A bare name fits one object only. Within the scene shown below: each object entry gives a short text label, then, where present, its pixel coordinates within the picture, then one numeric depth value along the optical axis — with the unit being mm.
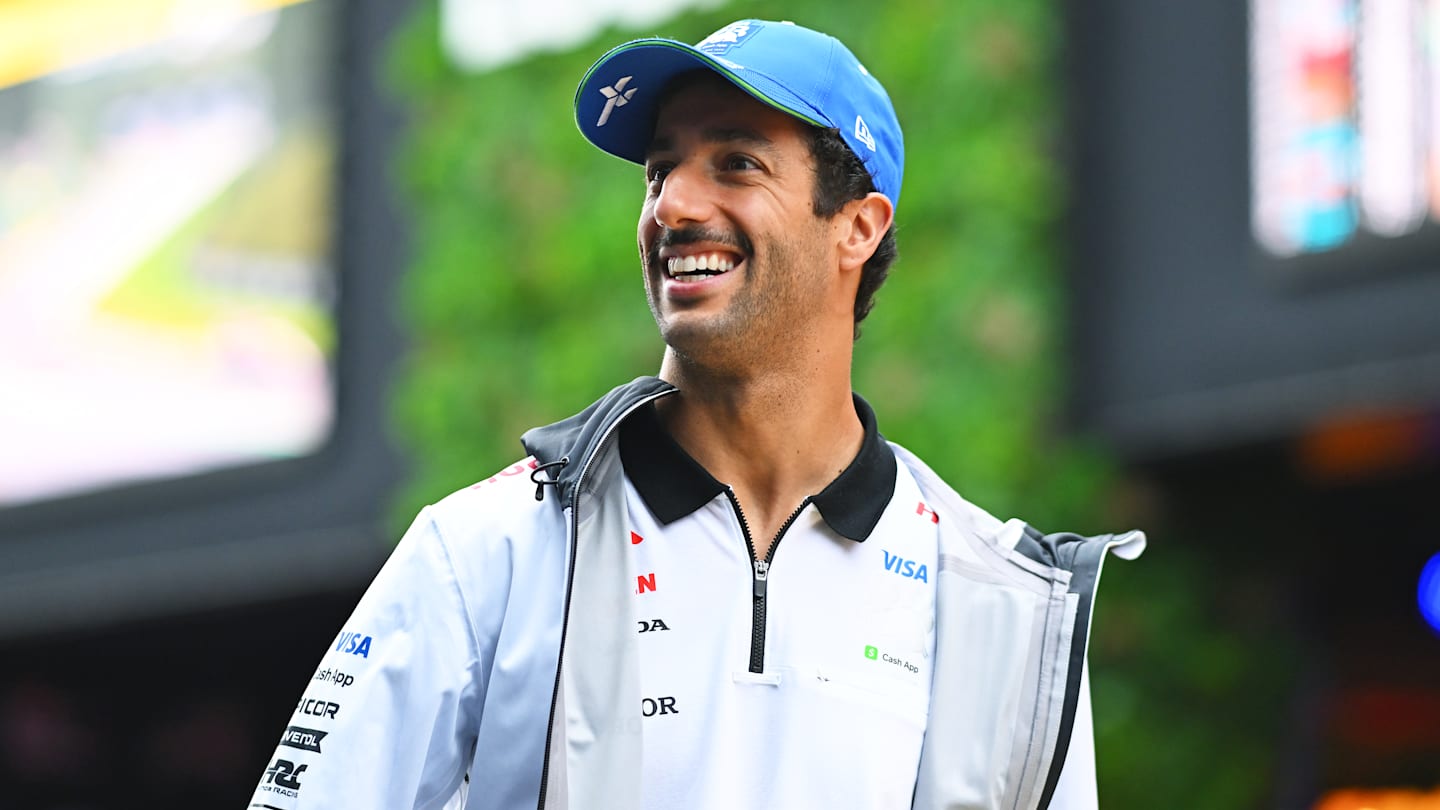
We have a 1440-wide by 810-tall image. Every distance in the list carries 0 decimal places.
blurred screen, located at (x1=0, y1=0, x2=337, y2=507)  22062
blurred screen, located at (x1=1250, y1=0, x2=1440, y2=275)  13219
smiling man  5410
